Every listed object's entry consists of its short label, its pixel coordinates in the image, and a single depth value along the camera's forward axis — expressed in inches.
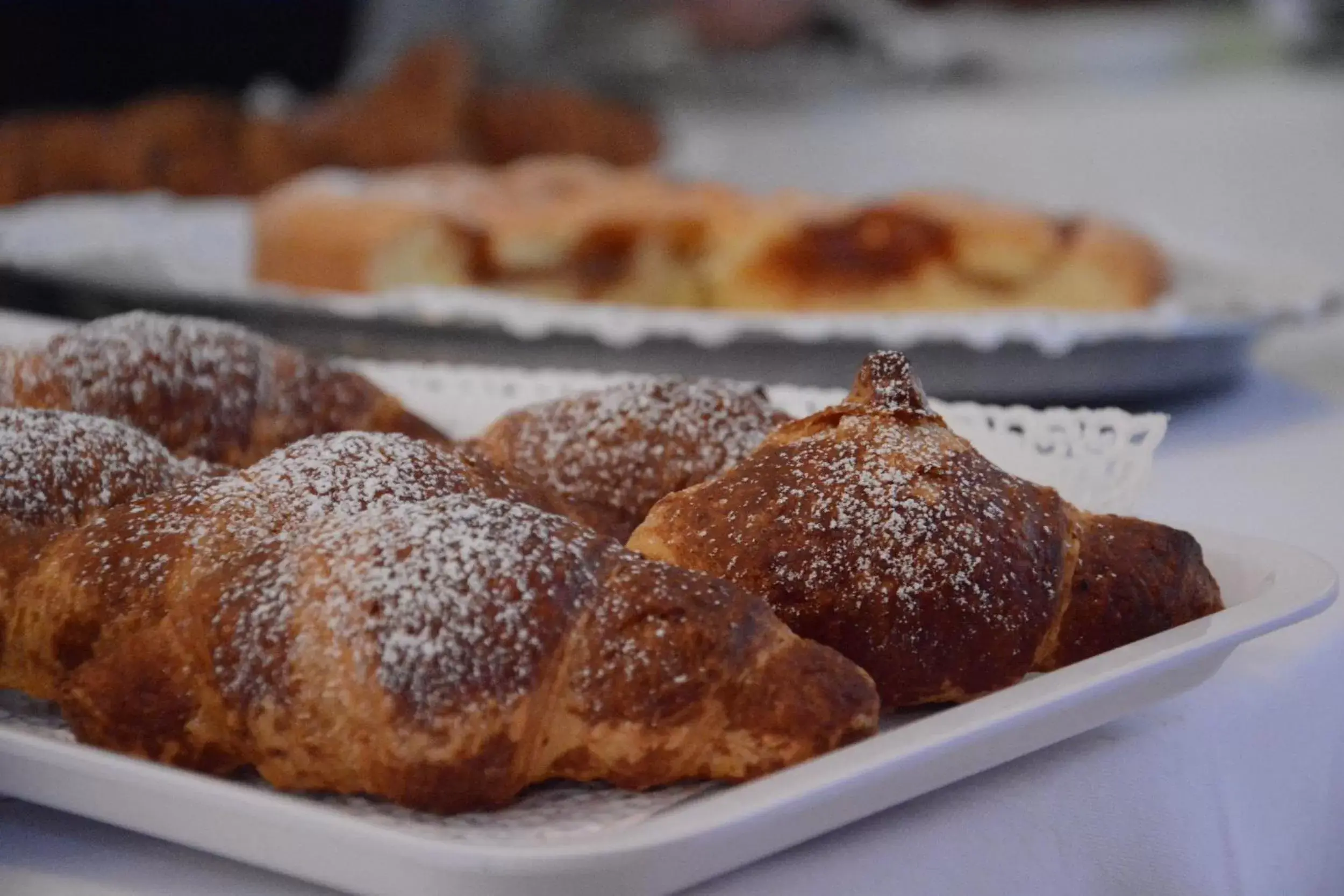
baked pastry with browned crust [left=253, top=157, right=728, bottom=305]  46.3
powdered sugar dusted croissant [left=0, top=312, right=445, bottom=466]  23.0
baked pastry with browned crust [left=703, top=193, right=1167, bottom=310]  43.2
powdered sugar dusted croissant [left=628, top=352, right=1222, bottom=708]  19.4
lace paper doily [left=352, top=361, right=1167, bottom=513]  23.2
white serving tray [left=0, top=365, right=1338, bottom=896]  17.2
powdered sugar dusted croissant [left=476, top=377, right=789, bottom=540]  21.8
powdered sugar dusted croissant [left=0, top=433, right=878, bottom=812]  18.2
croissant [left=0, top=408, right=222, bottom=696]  19.9
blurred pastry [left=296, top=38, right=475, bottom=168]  66.6
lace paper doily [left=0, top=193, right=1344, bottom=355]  30.0
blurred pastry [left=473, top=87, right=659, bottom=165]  75.6
